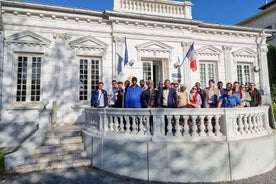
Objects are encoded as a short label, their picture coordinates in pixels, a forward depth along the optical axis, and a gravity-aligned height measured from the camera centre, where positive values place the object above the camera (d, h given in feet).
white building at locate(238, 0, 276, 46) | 56.75 +25.73
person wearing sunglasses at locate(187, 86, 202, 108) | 20.24 +0.21
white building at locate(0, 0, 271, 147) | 26.66 +8.22
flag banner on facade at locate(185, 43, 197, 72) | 30.32 +6.64
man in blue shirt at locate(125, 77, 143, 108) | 18.43 +0.49
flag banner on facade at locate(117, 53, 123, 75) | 30.38 +5.93
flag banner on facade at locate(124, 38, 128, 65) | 28.94 +6.61
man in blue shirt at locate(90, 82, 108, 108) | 22.18 +0.41
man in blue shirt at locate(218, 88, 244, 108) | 17.44 -0.07
